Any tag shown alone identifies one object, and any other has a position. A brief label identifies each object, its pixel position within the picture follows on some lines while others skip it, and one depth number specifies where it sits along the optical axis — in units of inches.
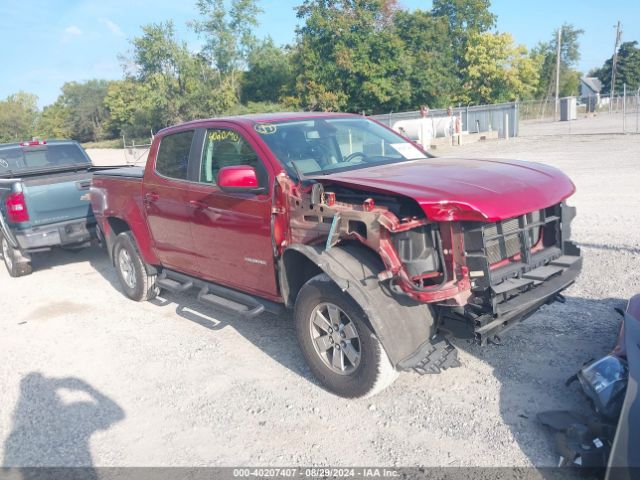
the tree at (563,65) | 2995.8
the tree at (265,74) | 2080.5
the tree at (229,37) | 2096.5
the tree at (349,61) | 1699.1
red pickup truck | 136.3
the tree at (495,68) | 2156.7
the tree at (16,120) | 2815.7
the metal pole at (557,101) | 1694.4
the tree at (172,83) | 1961.1
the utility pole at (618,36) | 2207.2
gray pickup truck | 311.7
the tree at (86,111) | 3004.4
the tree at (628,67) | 3117.6
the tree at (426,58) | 1828.2
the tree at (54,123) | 2974.4
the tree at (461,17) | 2299.5
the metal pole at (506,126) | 1173.1
